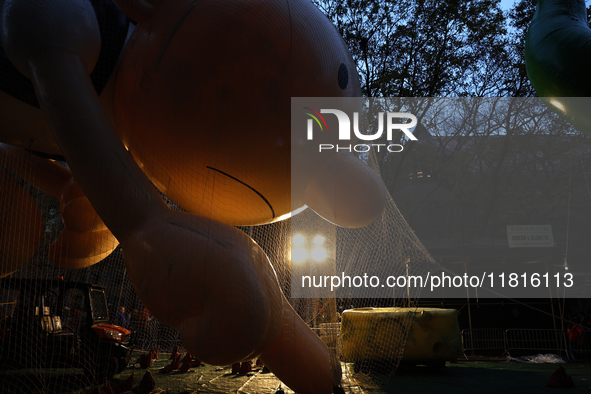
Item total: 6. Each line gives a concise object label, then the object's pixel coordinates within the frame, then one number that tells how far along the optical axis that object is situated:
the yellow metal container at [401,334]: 6.46
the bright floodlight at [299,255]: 6.15
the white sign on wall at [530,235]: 19.17
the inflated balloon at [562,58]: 4.09
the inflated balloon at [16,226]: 3.51
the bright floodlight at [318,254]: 6.22
